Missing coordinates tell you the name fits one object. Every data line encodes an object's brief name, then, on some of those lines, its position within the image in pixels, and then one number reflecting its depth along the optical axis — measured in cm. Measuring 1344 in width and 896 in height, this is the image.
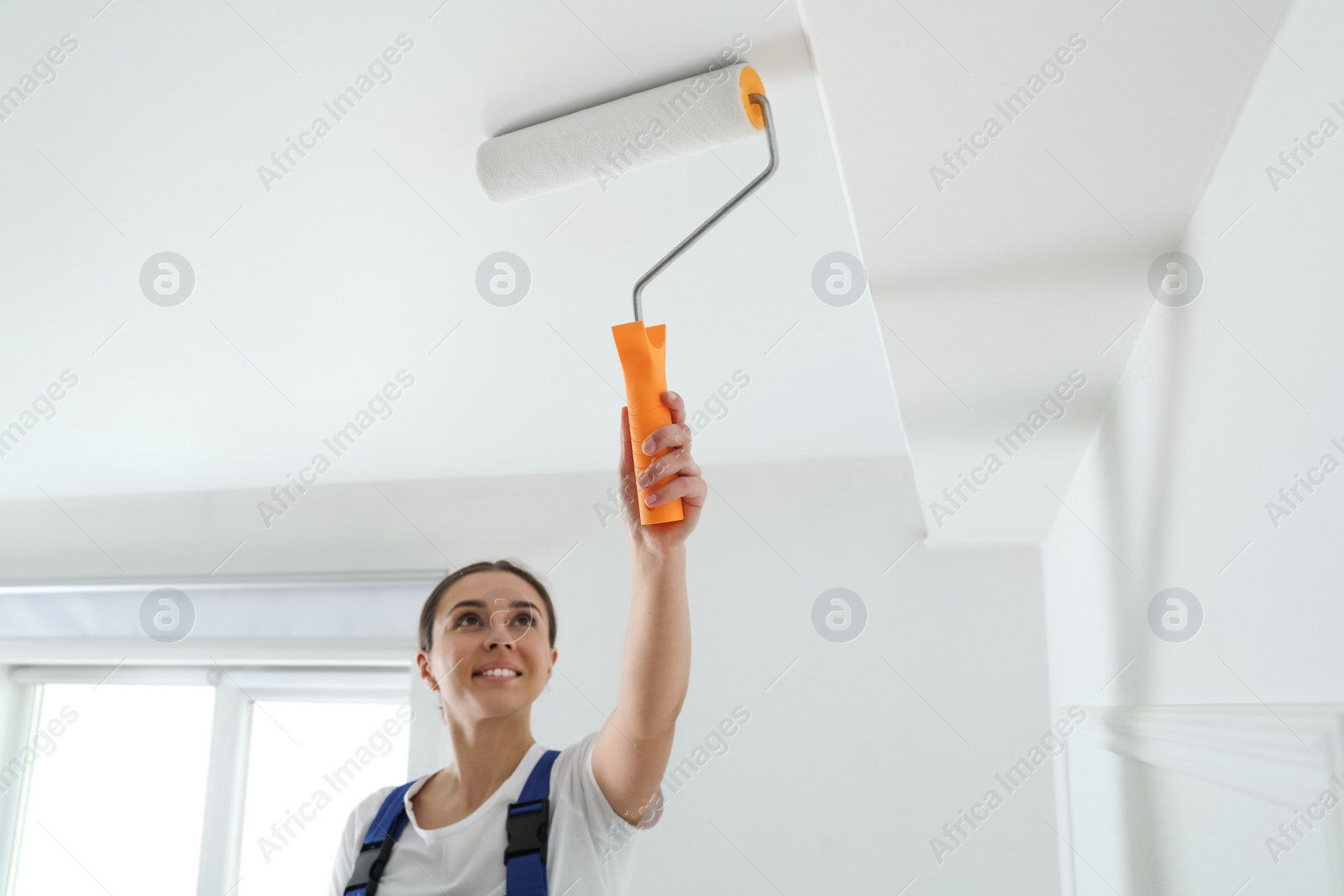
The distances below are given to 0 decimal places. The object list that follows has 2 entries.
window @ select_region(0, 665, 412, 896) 259
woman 105
